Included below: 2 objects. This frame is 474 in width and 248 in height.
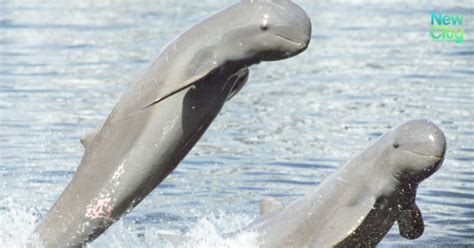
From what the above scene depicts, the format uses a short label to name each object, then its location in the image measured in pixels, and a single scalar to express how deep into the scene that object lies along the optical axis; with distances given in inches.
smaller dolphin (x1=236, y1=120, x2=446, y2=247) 832.3
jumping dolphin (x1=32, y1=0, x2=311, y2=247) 778.8
